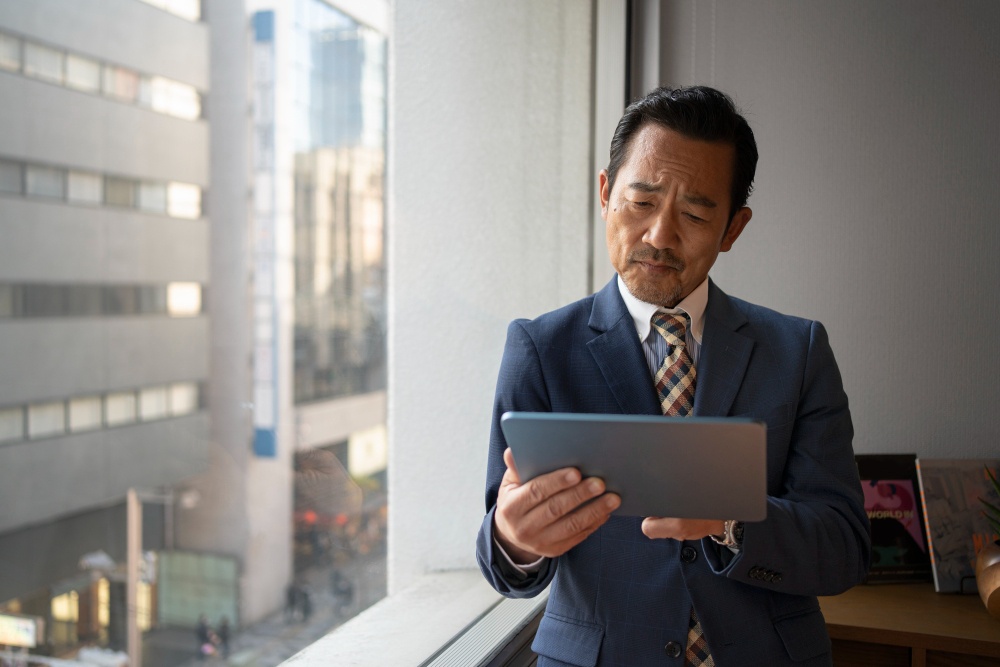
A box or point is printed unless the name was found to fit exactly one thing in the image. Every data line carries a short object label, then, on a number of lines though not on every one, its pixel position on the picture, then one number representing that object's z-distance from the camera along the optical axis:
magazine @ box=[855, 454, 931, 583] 2.05
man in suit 1.18
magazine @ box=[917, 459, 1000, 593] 2.00
